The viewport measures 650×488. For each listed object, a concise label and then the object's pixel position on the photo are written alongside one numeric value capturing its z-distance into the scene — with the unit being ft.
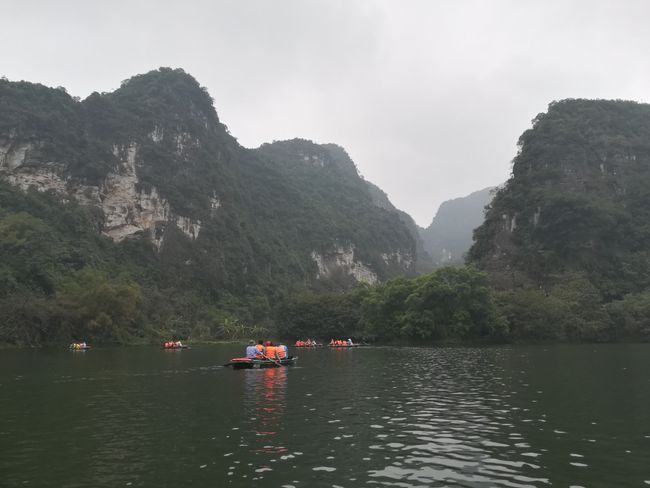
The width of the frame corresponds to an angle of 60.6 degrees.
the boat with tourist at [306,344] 215.31
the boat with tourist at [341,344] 198.65
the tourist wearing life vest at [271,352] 107.24
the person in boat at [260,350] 106.11
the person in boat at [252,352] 105.60
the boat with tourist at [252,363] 103.04
